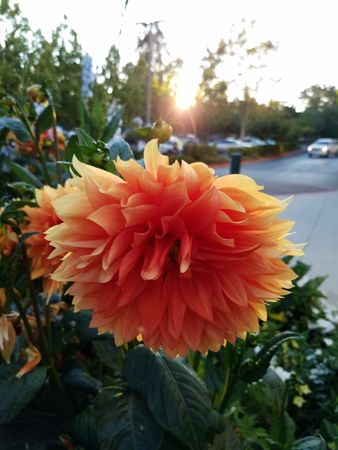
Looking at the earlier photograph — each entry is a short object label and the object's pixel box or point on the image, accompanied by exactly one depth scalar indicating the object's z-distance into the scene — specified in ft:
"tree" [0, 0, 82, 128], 10.33
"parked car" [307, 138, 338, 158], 87.81
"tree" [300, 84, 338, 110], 148.66
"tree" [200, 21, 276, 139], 73.10
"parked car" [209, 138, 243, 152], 81.71
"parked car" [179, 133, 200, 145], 68.84
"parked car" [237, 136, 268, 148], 105.48
